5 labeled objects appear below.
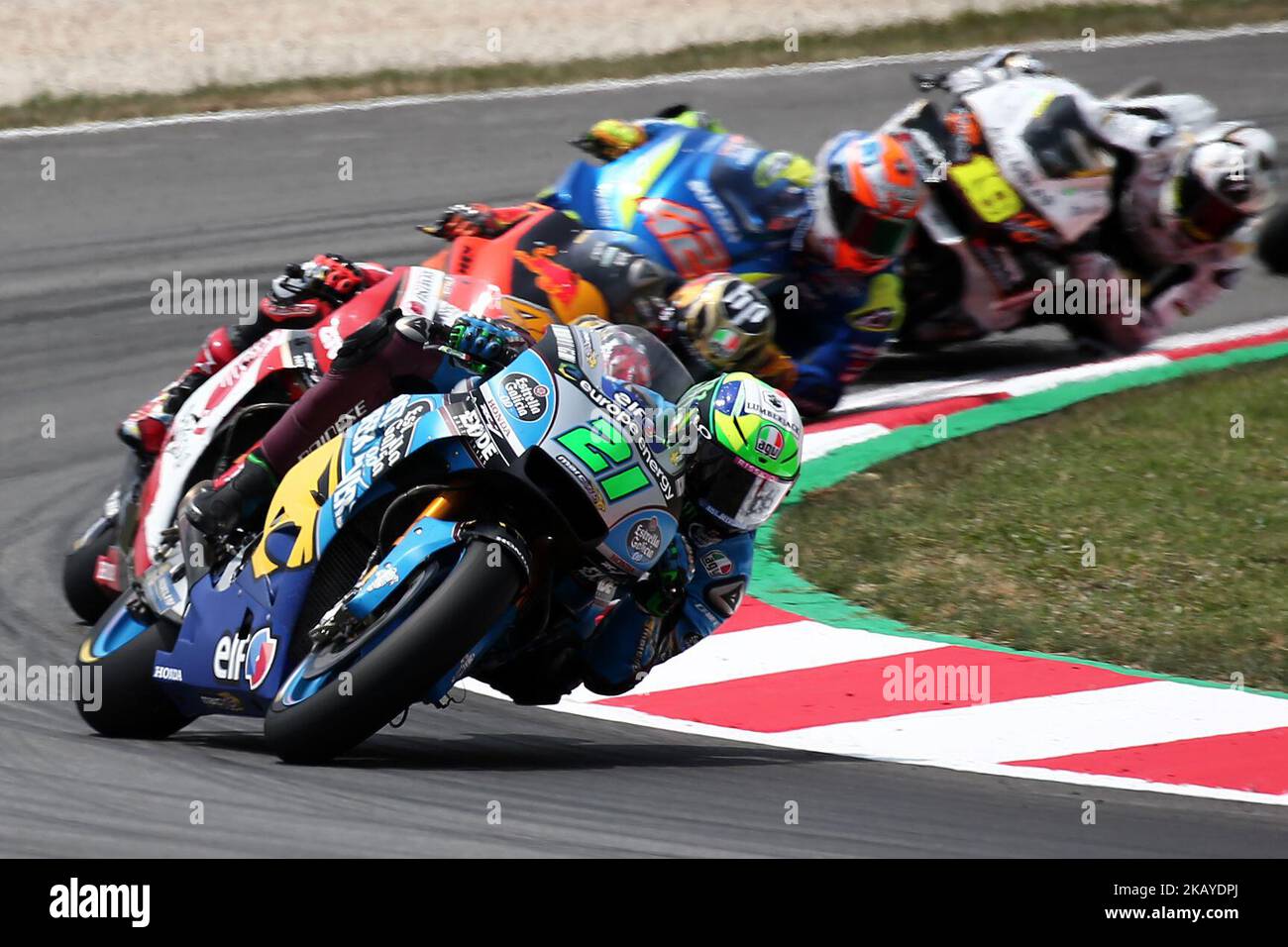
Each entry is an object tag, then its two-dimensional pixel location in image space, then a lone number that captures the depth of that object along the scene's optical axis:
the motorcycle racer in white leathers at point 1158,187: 20.92
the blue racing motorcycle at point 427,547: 9.73
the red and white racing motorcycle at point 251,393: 13.36
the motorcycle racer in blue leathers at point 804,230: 18.87
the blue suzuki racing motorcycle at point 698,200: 18.72
